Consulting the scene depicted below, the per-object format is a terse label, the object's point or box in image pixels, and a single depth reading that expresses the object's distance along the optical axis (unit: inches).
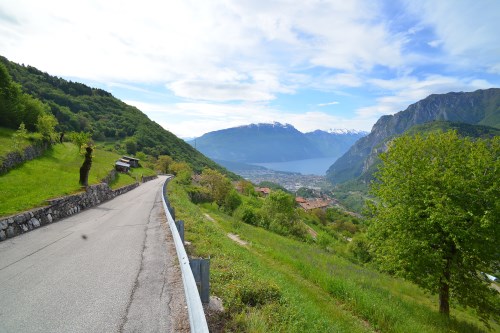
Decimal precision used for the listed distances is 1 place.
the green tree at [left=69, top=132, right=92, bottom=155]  1664.6
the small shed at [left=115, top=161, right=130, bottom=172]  2449.1
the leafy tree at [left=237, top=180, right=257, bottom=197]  3965.6
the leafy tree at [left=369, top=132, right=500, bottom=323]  560.4
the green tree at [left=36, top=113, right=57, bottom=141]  1587.1
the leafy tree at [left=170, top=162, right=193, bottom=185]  3966.5
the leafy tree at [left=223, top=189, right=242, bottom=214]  2129.7
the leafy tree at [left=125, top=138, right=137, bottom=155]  5041.3
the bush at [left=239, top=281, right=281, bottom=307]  260.6
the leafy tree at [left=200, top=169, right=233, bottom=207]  2206.0
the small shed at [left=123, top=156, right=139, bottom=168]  3166.3
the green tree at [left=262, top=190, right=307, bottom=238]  1845.5
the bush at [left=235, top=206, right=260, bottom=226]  1768.6
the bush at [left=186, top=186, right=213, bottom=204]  2132.1
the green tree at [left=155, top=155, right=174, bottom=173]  4256.9
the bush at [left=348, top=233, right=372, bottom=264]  1572.3
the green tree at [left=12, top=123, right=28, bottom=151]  1118.2
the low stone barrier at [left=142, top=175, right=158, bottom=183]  2463.7
